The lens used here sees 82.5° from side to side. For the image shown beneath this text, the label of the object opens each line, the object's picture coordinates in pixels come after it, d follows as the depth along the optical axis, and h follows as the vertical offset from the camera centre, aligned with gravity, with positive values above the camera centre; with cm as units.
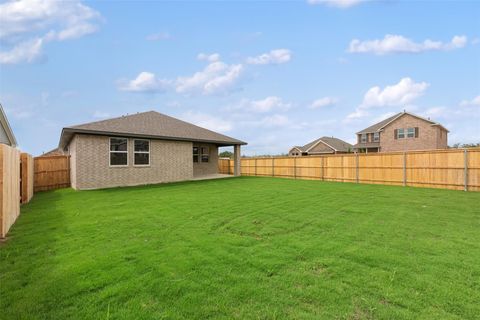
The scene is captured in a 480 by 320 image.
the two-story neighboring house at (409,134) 3066 +300
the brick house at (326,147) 4409 +210
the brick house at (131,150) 1383 +59
